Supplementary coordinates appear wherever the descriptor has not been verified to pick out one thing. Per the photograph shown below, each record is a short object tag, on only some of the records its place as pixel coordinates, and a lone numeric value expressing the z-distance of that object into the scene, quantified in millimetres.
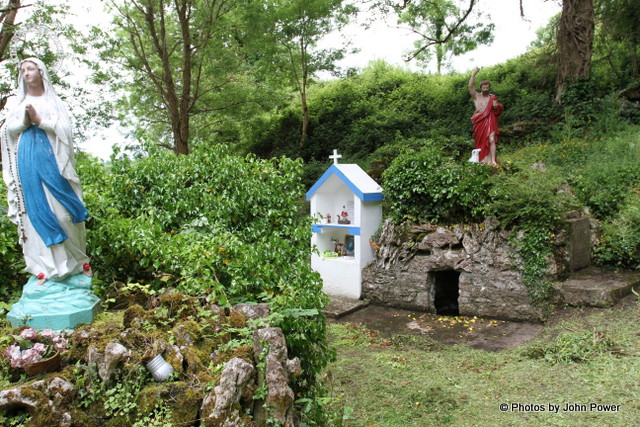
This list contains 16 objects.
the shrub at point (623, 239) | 7891
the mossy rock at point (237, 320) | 3291
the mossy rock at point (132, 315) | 3334
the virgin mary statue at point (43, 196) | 3352
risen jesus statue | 9875
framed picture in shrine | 10617
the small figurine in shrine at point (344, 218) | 10305
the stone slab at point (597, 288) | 7000
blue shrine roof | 9688
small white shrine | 9781
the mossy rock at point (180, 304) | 3503
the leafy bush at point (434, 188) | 8461
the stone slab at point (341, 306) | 8797
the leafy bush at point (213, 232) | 3789
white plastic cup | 2848
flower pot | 2781
